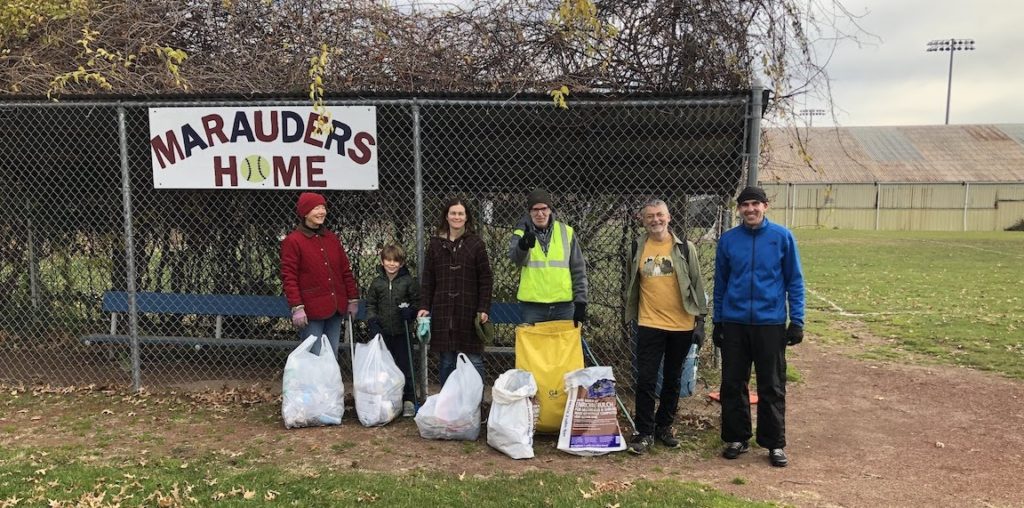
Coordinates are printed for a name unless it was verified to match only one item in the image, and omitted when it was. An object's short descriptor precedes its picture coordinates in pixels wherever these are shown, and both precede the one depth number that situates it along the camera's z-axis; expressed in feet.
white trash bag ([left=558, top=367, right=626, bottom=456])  13.43
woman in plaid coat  14.84
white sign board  15.90
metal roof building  115.44
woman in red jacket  14.97
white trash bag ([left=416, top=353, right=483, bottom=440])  14.15
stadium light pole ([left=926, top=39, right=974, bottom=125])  201.03
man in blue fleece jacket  12.96
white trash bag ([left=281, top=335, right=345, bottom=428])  14.89
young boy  15.52
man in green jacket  13.52
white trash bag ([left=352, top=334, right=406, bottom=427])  15.08
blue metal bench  18.78
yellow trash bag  14.06
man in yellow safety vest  14.12
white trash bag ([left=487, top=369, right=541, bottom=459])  13.29
